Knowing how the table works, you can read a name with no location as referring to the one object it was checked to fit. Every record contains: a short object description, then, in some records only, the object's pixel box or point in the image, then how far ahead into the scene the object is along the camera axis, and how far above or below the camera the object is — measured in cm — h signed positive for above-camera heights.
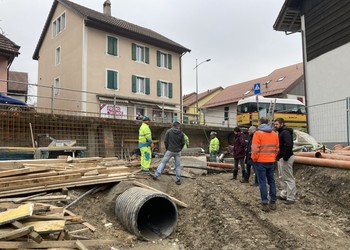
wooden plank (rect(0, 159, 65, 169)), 793 -54
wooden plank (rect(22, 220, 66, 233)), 480 -130
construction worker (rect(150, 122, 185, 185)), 881 -16
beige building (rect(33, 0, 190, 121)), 2361 +645
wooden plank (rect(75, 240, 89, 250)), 478 -157
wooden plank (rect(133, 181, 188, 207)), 736 -137
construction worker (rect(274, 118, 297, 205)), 725 -40
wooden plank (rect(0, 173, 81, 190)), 694 -90
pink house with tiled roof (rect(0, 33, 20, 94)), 1672 +467
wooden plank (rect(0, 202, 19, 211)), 599 -121
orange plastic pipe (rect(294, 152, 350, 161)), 832 -45
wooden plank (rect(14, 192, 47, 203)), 643 -117
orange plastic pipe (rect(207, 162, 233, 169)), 1181 -95
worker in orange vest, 683 -33
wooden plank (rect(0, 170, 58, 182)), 710 -79
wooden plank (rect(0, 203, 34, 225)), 477 -115
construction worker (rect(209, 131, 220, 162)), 1427 -35
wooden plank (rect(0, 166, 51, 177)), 716 -68
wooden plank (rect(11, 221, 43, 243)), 451 -135
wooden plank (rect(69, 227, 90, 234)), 577 -165
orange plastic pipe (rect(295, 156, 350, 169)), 773 -60
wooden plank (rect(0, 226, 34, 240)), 442 -128
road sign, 1375 +223
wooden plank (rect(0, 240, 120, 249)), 438 -152
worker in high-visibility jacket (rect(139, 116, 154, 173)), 907 -12
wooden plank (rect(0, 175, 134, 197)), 691 -103
